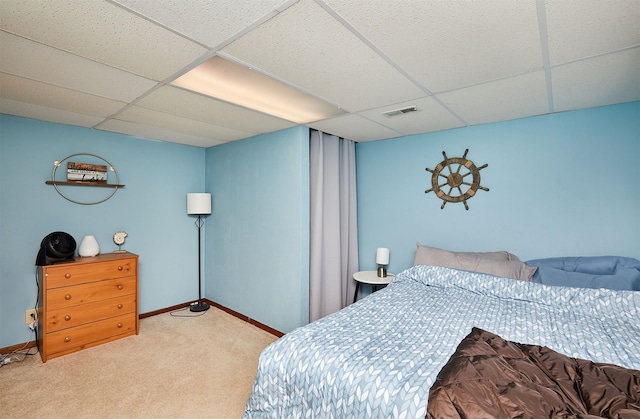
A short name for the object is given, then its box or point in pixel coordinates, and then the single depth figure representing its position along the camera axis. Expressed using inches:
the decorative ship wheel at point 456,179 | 114.9
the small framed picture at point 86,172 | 118.5
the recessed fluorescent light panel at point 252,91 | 76.8
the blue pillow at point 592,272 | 80.0
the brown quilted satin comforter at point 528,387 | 39.2
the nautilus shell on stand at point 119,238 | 130.6
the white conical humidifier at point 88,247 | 118.4
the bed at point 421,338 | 47.4
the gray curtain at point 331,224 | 125.3
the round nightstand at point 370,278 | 119.1
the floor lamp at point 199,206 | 150.1
